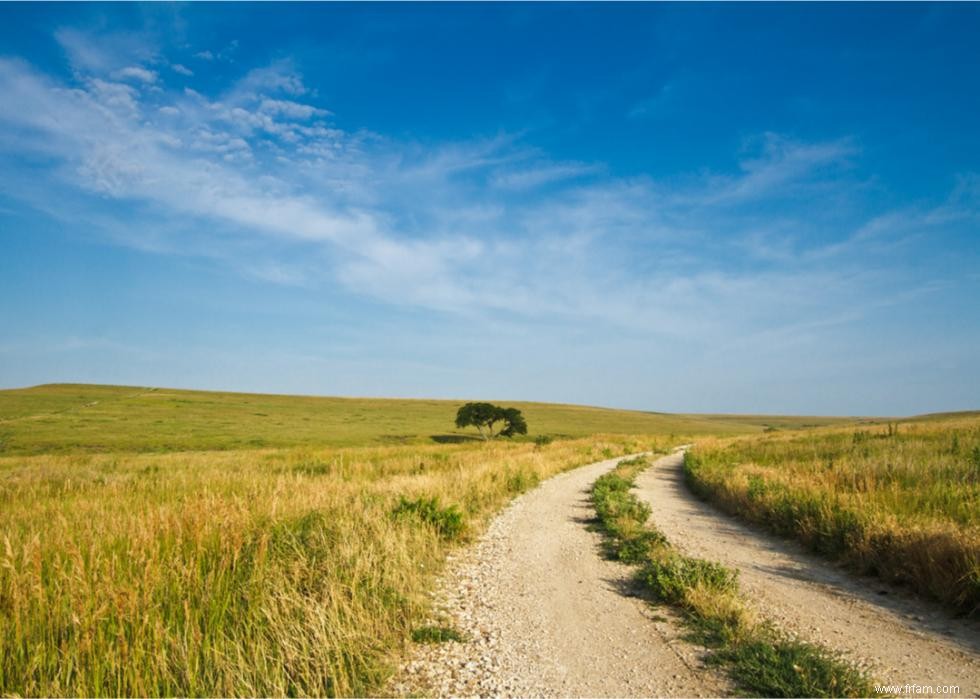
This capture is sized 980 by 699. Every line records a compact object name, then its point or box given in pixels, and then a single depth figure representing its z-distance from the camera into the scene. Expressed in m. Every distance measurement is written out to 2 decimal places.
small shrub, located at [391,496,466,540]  10.06
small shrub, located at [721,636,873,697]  4.15
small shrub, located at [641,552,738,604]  6.43
